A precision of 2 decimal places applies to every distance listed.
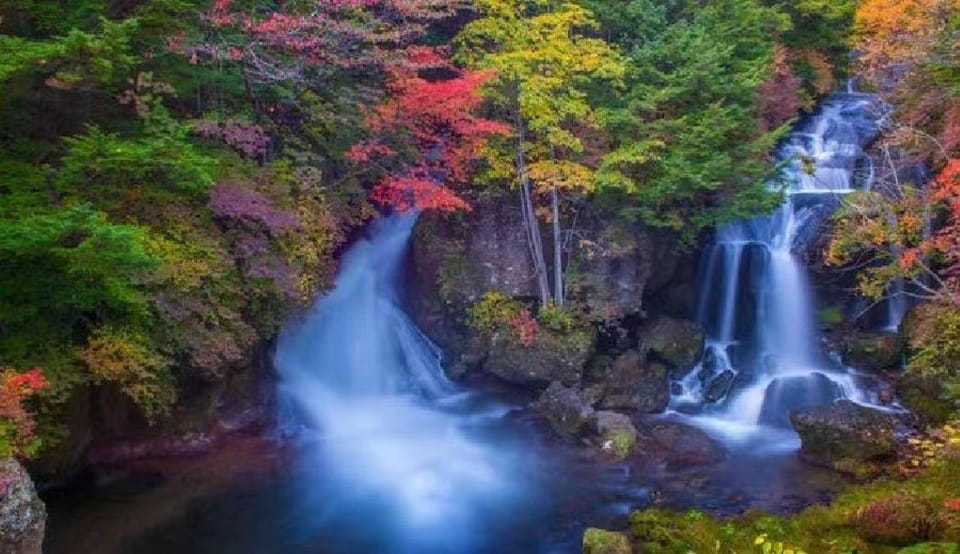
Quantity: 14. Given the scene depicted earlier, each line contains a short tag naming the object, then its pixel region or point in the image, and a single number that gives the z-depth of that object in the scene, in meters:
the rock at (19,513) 7.54
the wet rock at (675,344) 16.48
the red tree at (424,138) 14.87
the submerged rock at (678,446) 13.32
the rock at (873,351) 15.81
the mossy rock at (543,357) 15.71
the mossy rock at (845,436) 12.45
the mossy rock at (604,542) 9.13
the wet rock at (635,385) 15.47
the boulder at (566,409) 14.23
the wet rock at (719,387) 16.05
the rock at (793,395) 15.11
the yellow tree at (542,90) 15.15
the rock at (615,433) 13.55
